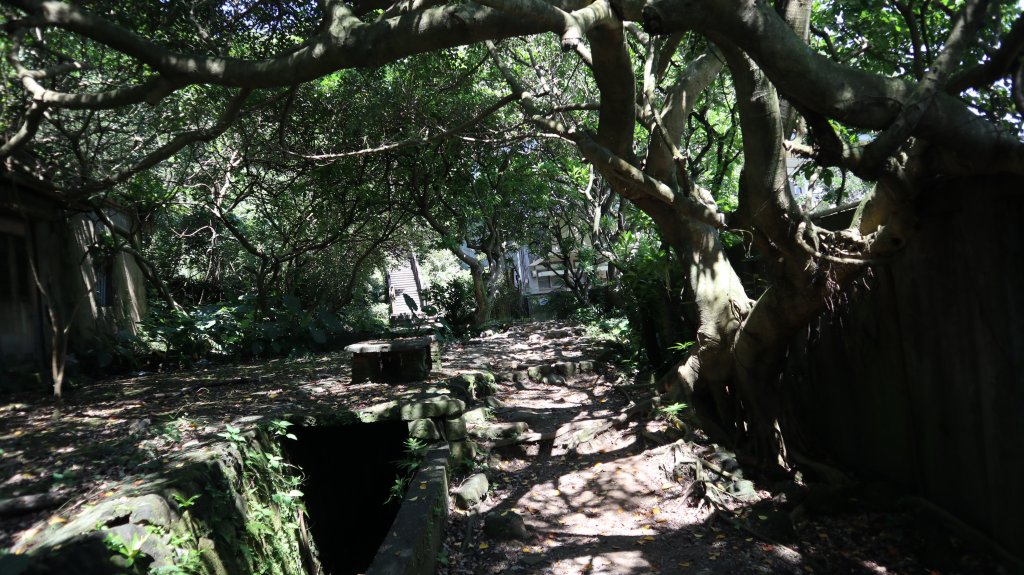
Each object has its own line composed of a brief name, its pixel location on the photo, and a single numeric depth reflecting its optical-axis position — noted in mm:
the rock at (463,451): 6246
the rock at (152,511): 3174
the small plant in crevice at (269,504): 4180
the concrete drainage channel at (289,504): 3033
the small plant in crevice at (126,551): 2767
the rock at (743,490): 5242
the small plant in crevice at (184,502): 3479
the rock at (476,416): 7112
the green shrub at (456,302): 17058
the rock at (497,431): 6809
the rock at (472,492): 5387
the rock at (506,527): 4840
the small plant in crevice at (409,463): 5664
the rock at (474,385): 7699
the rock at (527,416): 7414
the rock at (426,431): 6145
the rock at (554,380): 9727
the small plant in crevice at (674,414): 6102
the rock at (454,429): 6355
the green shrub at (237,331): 10594
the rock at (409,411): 6250
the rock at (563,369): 10016
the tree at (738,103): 3354
